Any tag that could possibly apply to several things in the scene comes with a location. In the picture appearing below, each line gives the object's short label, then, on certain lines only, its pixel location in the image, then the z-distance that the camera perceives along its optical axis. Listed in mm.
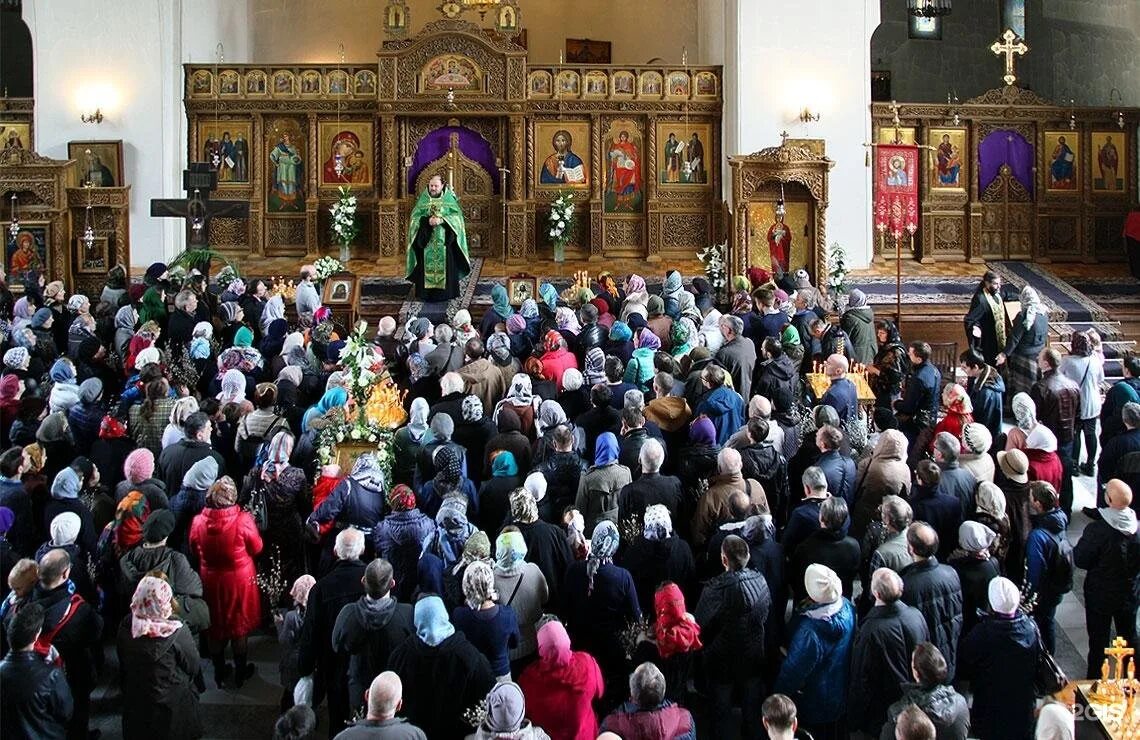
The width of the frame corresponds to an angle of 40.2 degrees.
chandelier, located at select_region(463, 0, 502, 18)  25656
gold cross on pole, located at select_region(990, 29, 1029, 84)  24527
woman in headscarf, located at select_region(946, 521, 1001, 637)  9359
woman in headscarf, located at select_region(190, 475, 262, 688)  10070
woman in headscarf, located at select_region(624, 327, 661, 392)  13547
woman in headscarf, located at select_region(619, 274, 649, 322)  15703
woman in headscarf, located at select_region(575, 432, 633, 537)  10477
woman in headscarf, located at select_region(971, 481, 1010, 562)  9844
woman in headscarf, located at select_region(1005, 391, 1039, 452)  11555
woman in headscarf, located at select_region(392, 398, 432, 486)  11852
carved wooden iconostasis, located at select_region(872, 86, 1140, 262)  25125
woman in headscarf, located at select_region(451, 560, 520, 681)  8648
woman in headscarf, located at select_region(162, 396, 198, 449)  11594
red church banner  24734
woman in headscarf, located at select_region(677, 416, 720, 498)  10961
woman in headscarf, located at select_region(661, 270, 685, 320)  16000
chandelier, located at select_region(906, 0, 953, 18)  24547
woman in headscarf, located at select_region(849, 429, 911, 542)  10758
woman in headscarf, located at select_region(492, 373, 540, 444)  12328
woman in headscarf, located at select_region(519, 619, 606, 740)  8219
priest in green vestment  20766
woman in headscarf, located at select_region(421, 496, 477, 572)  9594
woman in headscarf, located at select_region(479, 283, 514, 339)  16500
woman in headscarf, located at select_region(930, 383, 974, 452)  12148
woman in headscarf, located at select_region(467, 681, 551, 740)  7477
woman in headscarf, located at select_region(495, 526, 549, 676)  9148
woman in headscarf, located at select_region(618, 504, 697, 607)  9438
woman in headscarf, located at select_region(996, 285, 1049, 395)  15508
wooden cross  21859
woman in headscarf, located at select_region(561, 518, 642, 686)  9227
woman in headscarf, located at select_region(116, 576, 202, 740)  8727
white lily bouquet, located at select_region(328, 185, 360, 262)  24578
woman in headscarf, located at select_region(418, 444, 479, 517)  10312
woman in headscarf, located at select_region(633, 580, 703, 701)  8672
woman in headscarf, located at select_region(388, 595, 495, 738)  8273
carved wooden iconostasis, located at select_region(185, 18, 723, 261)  24969
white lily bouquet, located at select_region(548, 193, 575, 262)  24672
